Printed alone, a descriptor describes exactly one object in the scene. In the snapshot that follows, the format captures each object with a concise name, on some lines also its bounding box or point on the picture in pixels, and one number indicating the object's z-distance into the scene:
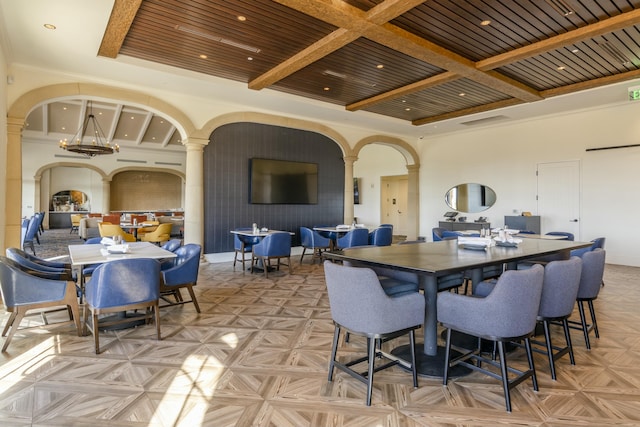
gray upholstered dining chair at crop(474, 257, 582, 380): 2.64
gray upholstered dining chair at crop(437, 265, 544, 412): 2.24
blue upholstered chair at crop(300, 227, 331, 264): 7.78
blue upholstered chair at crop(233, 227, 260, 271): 7.19
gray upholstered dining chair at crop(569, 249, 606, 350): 3.19
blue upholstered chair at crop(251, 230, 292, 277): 6.39
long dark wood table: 2.54
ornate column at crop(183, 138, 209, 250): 7.41
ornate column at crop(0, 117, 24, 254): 5.48
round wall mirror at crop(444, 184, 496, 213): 10.07
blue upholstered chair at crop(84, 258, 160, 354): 3.14
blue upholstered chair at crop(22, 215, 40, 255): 8.34
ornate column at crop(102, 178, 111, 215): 15.85
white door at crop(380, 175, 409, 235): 13.70
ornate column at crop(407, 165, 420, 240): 11.69
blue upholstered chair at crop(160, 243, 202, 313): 3.94
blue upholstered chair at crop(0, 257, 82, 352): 3.14
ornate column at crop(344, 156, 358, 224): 10.07
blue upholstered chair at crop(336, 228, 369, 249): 7.59
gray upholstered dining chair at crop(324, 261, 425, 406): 2.30
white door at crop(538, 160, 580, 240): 8.44
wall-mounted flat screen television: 8.48
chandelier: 10.27
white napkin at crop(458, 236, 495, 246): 3.58
